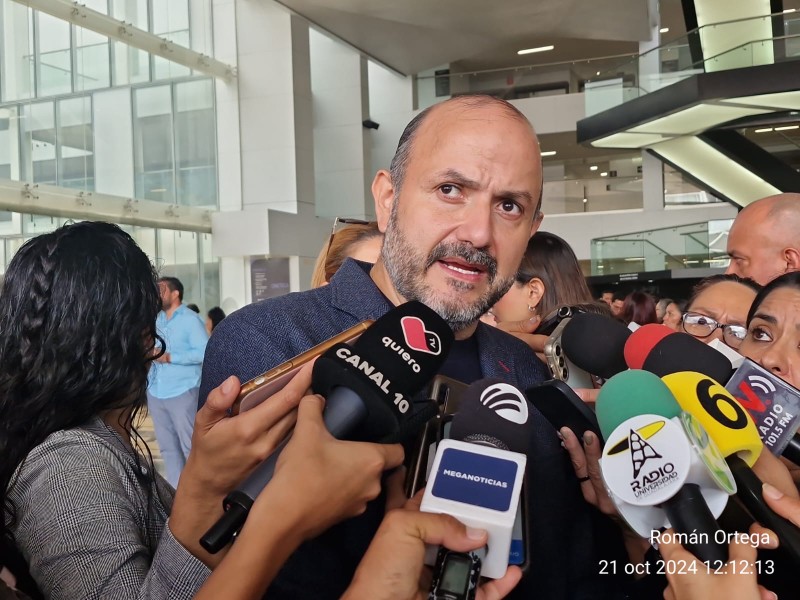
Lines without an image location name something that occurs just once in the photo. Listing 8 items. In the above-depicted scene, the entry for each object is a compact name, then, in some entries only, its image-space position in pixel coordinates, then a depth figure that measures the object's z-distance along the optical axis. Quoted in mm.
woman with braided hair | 806
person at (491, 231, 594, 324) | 2816
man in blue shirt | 5129
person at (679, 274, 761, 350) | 2590
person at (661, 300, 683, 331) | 4090
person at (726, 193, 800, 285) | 2744
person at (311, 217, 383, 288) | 2833
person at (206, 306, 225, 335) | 7938
